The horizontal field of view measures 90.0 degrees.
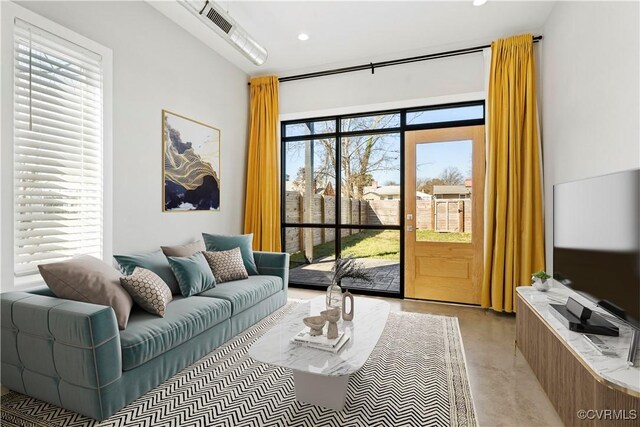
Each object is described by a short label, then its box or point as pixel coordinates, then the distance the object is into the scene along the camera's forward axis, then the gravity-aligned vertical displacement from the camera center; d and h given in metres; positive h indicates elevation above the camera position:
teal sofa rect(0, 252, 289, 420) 1.62 -0.78
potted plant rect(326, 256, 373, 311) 2.23 -0.47
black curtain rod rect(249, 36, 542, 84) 3.55 +1.81
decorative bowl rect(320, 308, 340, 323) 1.90 -0.62
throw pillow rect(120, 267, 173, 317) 2.10 -0.54
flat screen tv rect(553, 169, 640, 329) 1.39 -0.14
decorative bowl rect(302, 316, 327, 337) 1.88 -0.66
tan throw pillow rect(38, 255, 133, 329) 1.92 -0.46
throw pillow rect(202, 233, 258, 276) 3.44 -0.36
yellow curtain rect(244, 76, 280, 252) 4.38 +0.54
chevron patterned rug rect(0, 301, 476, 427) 1.70 -1.11
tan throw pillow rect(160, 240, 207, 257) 2.95 -0.36
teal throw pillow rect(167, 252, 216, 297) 2.62 -0.53
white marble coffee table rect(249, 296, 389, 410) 1.61 -0.77
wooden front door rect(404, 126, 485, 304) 3.69 -0.01
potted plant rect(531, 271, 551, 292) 2.43 -0.53
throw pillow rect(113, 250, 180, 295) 2.52 -0.44
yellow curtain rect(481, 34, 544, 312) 3.27 +0.40
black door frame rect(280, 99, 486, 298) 3.83 +0.83
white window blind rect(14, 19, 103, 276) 2.14 +0.45
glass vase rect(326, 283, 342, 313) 2.23 -0.58
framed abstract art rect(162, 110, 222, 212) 3.24 +0.52
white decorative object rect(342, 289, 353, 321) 2.18 -0.66
